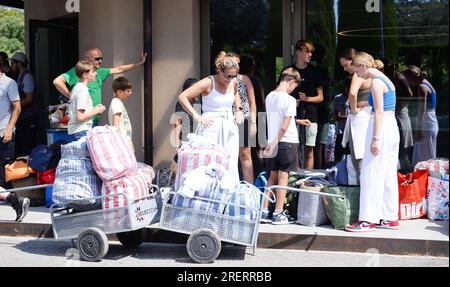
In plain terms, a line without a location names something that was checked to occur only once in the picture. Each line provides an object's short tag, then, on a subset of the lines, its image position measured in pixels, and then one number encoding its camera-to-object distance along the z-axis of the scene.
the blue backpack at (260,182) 8.33
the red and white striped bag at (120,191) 7.14
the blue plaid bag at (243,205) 6.97
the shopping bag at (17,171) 9.87
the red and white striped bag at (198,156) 7.20
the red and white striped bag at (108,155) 7.17
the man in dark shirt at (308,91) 9.55
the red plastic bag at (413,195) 8.45
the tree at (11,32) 31.40
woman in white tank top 7.91
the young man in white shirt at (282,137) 8.15
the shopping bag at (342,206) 7.98
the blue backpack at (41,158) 9.69
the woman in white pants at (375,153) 7.82
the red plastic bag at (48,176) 9.66
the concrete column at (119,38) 10.30
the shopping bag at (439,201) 8.40
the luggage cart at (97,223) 7.11
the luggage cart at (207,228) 6.97
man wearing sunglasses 9.27
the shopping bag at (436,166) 8.62
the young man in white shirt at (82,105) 8.09
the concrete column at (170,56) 10.41
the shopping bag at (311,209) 8.20
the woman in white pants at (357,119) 8.28
